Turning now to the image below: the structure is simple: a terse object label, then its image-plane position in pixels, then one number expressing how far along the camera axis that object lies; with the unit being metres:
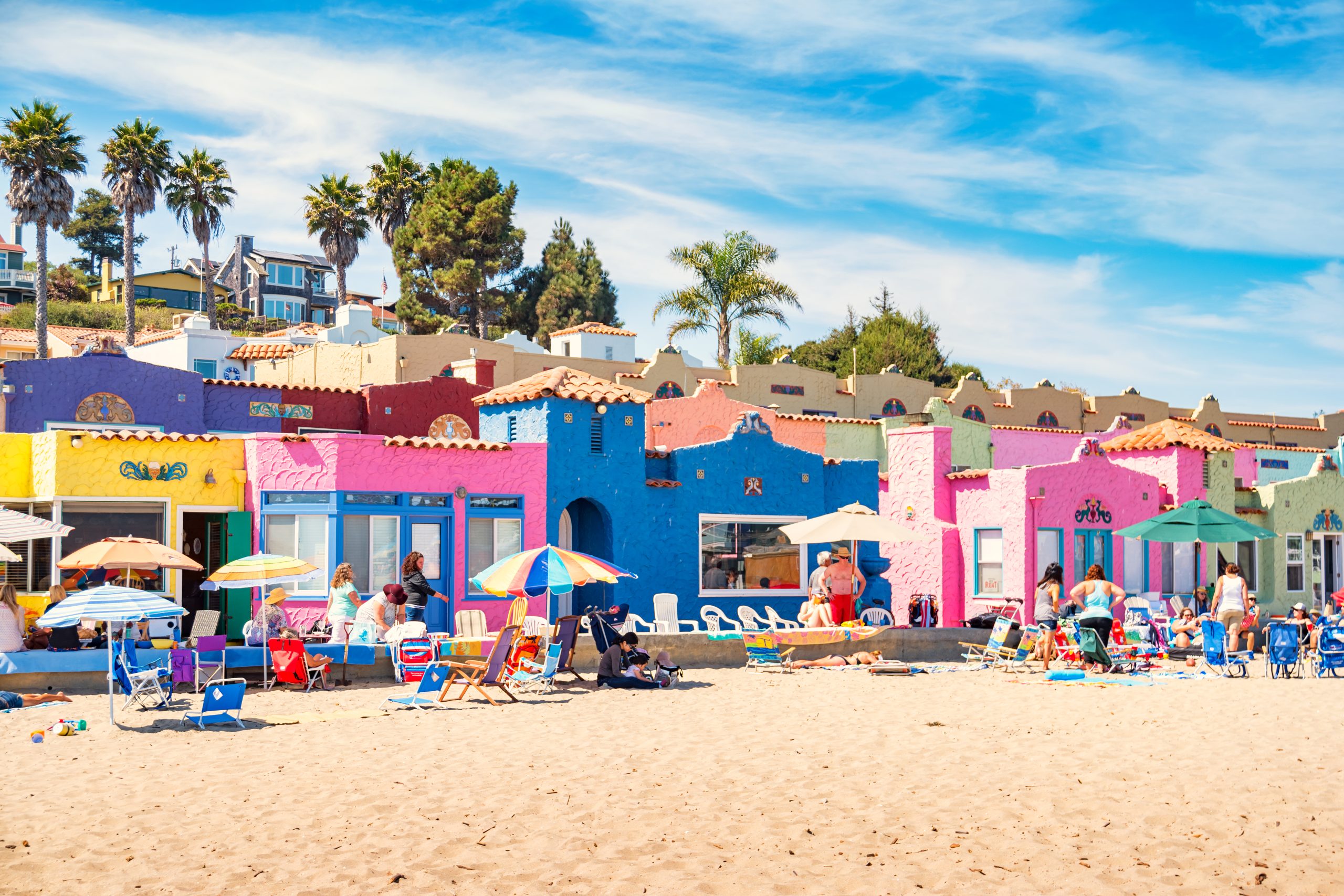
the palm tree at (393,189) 57.84
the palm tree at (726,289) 46.00
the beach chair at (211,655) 16.72
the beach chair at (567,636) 17.73
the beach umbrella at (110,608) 13.12
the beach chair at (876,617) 22.16
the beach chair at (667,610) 22.19
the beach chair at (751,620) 22.58
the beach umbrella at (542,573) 17.45
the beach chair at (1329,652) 18.59
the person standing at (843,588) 21.69
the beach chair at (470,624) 19.52
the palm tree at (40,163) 45.19
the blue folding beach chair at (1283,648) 18.66
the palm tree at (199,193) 54.50
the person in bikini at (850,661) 19.80
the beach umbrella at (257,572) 17.36
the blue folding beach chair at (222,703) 13.55
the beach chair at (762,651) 19.88
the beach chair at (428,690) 15.38
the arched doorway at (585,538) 23.25
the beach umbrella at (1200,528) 22.14
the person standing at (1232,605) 20.00
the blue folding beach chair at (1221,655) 19.05
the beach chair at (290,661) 16.84
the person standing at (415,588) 18.92
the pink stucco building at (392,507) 20.88
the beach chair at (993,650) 20.09
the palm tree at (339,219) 56.78
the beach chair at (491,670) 15.80
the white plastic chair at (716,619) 21.97
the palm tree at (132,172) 51.41
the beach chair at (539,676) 16.83
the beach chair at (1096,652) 18.95
